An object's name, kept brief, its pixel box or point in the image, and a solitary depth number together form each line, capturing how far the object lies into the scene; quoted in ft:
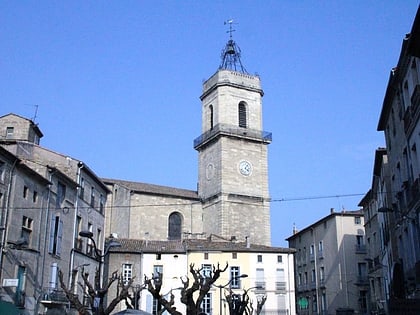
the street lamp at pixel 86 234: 64.69
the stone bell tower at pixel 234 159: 179.32
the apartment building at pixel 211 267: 139.74
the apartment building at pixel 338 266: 165.37
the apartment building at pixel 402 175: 58.29
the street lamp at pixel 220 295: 128.42
